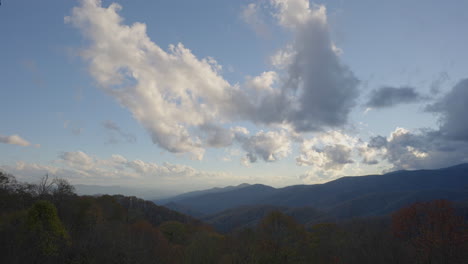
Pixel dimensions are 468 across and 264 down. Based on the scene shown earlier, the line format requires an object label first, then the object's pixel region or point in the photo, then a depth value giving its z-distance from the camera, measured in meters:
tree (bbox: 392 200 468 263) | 38.88
